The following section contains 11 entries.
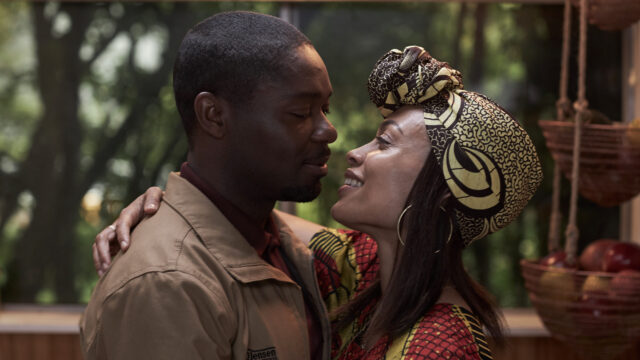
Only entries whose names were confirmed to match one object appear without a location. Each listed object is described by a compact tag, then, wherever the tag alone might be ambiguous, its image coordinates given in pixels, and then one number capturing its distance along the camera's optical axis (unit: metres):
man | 1.20
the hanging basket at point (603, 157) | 2.02
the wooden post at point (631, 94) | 2.85
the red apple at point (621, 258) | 2.14
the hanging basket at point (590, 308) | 2.00
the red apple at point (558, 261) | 2.11
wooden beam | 2.83
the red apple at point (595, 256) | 2.19
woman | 1.34
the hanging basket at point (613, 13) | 2.02
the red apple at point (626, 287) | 1.99
